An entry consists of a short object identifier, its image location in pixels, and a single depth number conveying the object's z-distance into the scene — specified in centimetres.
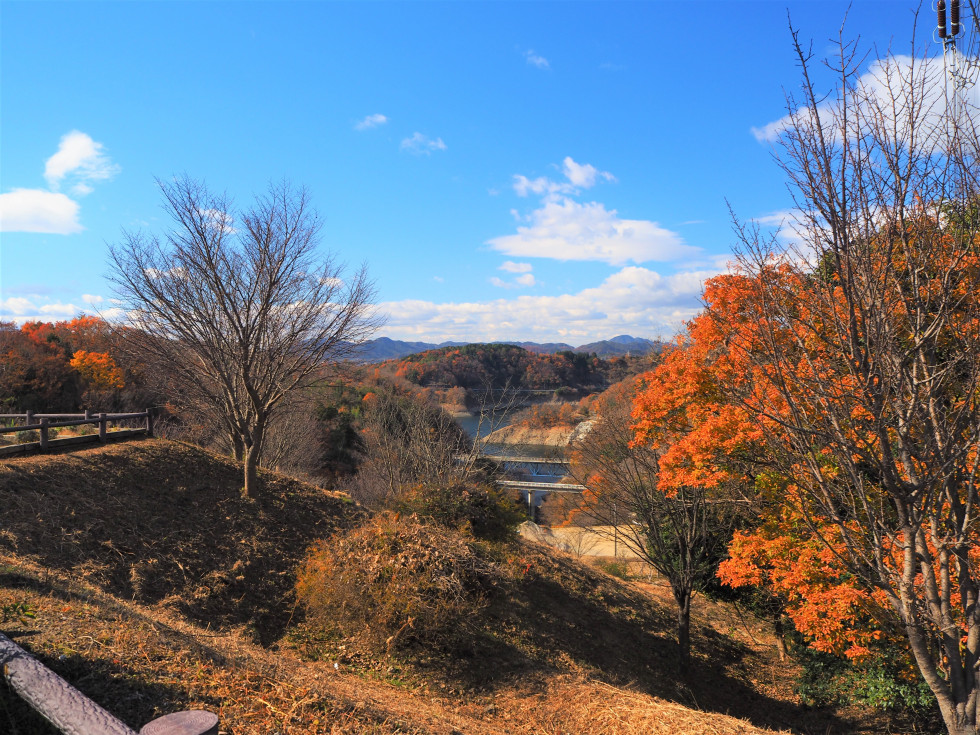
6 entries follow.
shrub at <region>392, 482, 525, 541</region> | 1213
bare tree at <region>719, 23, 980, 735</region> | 403
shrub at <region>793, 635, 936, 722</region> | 871
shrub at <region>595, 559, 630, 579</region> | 2016
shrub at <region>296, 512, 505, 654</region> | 873
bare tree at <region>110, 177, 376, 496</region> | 1234
